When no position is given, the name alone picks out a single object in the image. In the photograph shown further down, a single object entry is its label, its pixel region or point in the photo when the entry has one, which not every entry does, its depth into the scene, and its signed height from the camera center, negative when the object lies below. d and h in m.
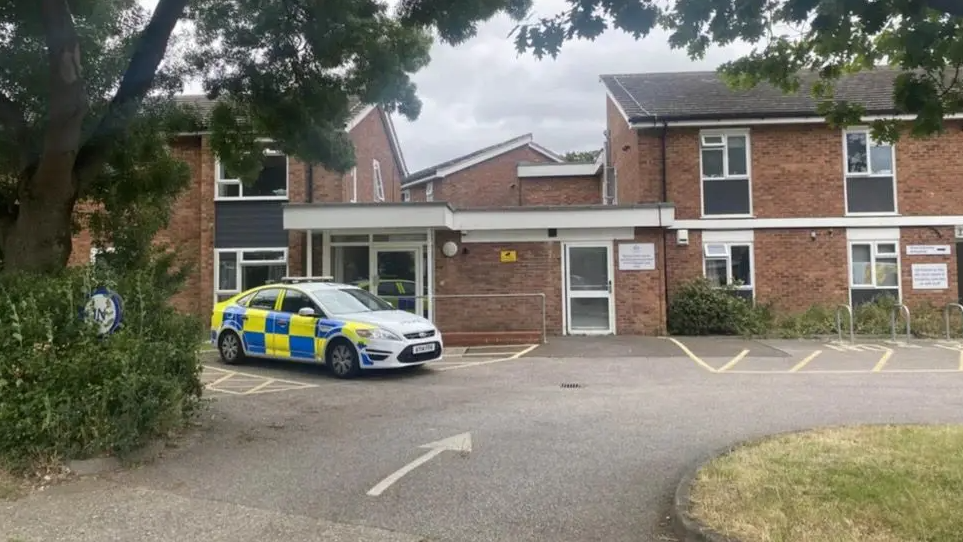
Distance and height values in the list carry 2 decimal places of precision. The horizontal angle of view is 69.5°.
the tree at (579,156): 53.34 +10.86
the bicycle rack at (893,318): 13.61 -0.56
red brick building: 15.67 +1.44
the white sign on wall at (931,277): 16.91 +0.30
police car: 10.08 -0.50
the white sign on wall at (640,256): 15.63 +0.83
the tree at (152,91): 6.84 +2.49
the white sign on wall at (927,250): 17.00 +0.97
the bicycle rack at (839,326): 13.88 -0.73
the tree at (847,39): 4.50 +1.94
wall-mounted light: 15.74 +1.05
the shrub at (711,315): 15.65 -0.53
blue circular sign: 5.99 -0.10
